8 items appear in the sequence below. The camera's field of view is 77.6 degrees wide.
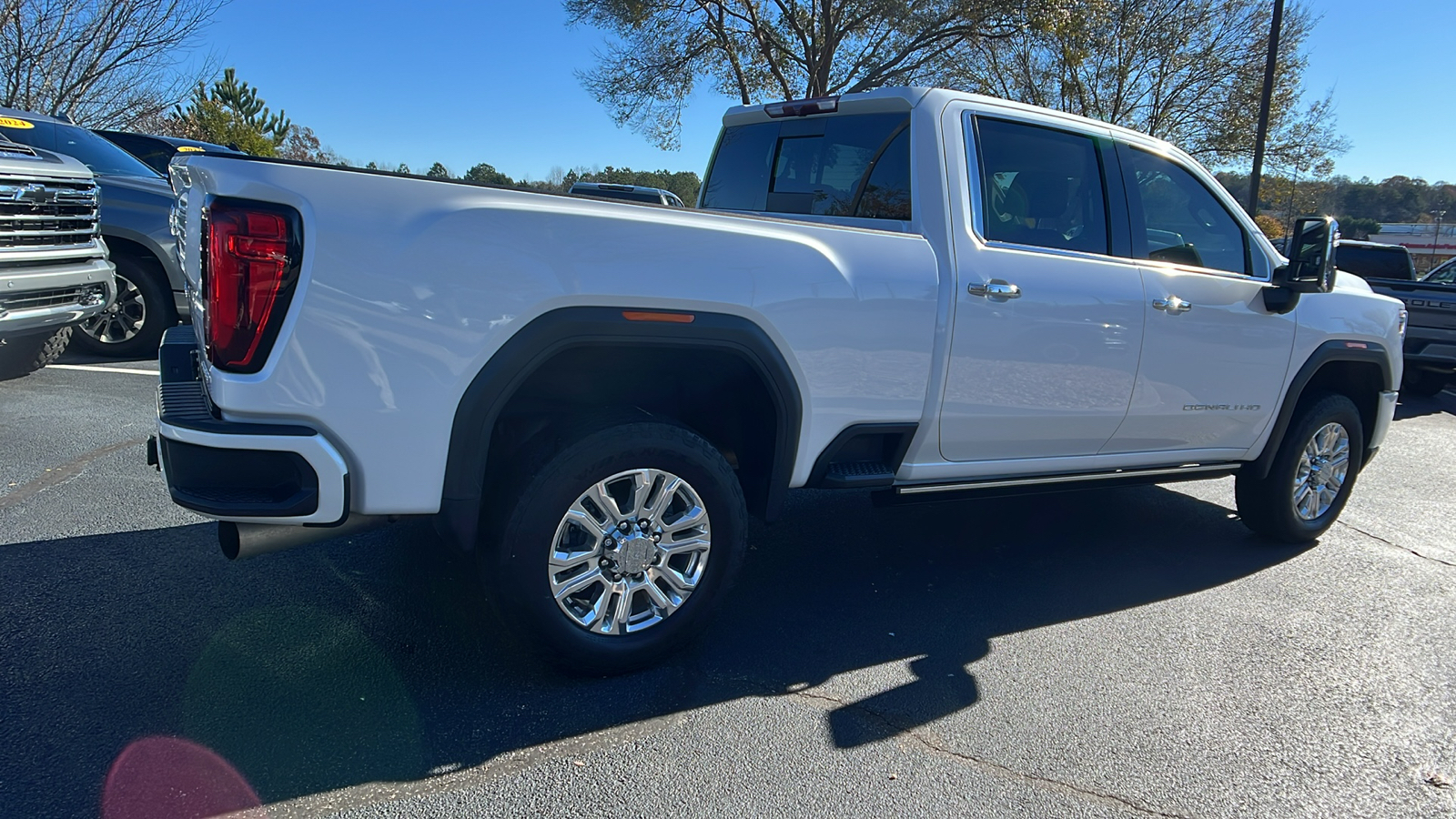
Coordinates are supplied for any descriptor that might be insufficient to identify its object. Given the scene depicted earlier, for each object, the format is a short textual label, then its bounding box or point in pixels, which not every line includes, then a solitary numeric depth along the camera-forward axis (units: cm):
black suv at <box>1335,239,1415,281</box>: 1288
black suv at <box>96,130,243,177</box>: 1055
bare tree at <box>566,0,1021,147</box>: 1989
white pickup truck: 245
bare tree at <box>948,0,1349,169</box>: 2441
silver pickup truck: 522
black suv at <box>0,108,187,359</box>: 747
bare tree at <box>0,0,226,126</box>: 1628
